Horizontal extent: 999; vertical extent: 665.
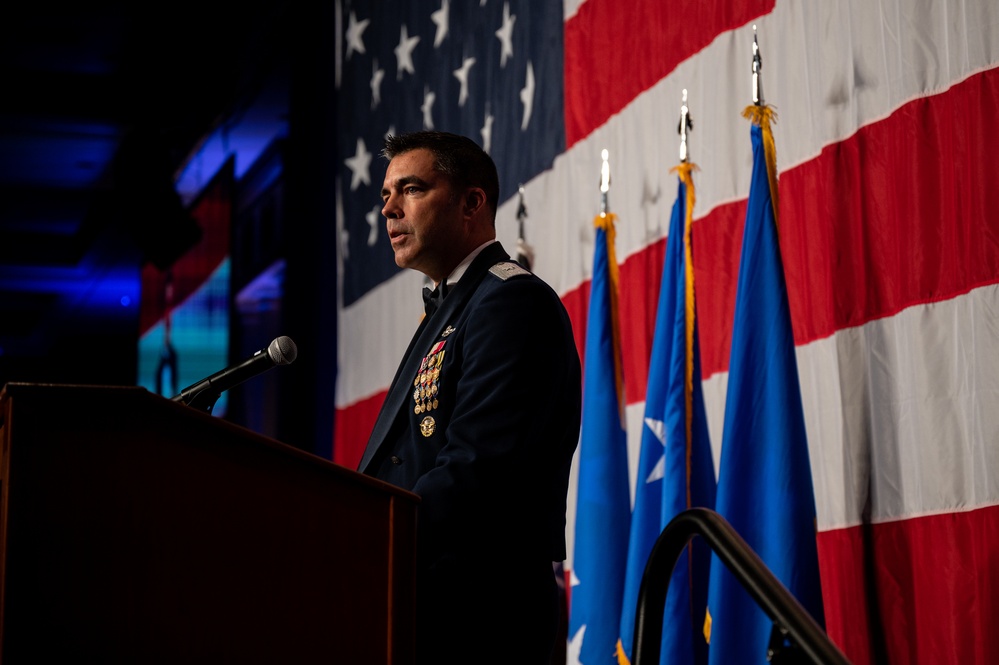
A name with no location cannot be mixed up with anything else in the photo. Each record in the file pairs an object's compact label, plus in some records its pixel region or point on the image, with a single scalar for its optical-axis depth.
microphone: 7.49
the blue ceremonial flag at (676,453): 8.88
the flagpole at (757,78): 8.89
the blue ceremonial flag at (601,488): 9.28
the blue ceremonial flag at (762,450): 8.49
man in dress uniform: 7.38
